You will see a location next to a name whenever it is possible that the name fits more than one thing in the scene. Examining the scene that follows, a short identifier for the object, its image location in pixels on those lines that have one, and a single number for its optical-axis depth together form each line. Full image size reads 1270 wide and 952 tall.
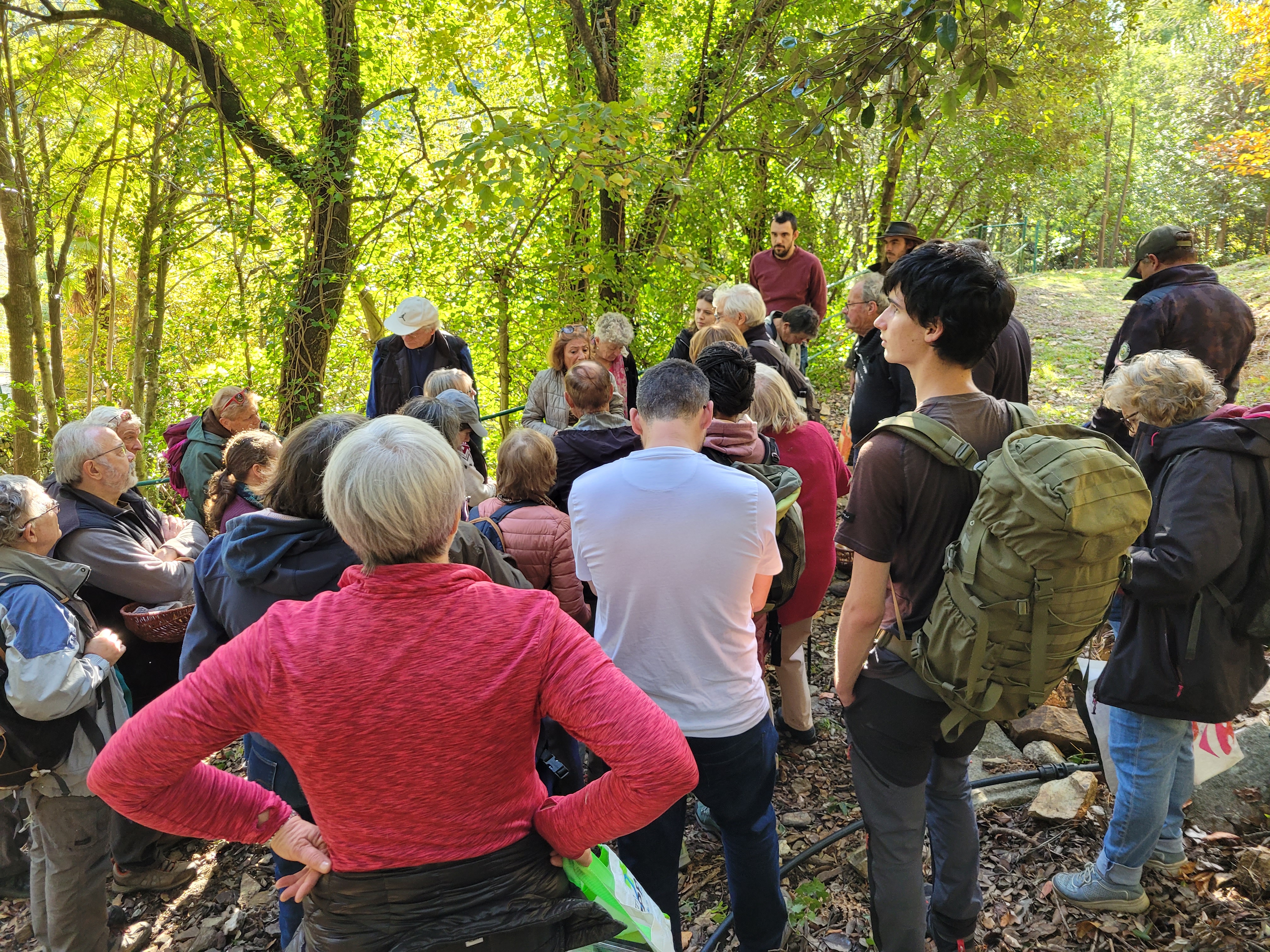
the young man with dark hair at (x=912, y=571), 2.00
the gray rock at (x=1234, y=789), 3.08
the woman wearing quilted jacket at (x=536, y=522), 2.91
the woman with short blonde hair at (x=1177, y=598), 2.34
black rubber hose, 2.75
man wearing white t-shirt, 2.13
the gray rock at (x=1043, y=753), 3.53
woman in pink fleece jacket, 1.38
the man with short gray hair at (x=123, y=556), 2.98
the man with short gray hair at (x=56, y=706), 2.46
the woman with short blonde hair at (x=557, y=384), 5.15
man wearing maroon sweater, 7.00
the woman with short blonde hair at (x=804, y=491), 3.36
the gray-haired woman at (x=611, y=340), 5.16
